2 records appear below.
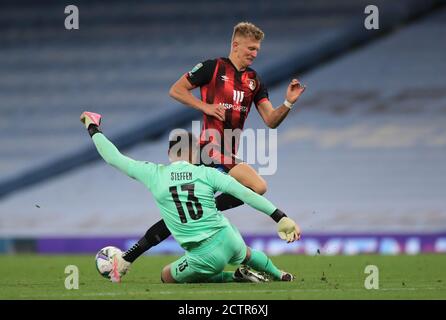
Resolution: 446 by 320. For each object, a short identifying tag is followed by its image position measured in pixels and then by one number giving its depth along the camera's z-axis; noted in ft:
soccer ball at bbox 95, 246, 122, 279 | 50.80
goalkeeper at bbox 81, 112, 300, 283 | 47.06
